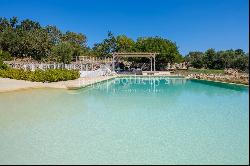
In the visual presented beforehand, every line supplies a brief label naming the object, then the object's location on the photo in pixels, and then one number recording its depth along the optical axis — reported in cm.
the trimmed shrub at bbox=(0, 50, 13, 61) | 1867
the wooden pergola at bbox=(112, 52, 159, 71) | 1813
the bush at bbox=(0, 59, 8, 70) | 1336
